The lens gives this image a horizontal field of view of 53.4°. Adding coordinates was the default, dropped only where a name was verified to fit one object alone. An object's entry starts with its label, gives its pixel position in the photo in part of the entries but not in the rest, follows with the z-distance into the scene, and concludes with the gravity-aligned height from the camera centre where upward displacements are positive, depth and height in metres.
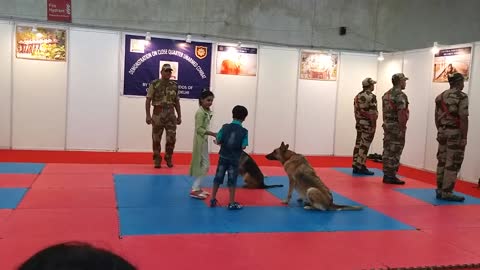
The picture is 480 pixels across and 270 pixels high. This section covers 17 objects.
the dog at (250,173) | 8.28 -1.32
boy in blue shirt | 6.55 -0.71
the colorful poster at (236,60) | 13.15 +1.01
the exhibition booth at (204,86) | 11.80 +0.23
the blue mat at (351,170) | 10.69 -1.59
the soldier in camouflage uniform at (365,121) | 10.57 -0.39
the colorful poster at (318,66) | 13.84 +1.03
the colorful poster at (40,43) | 11.76 +1.09
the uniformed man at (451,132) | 7.82 -0.40
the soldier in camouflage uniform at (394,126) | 9.33 -0.41
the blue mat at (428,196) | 8.06 -1.59
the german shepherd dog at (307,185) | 6.88 -1.24
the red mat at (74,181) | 7.85 -1.59
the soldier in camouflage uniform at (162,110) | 10.01 -0.35
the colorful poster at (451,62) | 10.82 +1.07
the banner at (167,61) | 12.55 +0.81
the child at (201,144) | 7.22 -0.76
